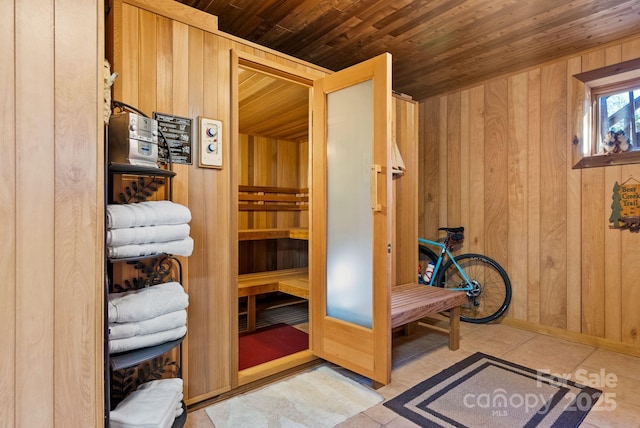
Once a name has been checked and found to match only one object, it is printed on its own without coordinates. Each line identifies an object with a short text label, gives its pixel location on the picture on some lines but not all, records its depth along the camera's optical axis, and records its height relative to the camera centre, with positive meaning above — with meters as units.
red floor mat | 2.54 -1.11
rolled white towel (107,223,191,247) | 1.37 -0.09
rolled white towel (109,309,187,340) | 1.39 -0.49
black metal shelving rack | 1.22 -0.59
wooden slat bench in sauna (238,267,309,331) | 2.99 -0.66
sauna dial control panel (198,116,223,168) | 1.91 +0.42
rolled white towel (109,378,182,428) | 1.37 -0.84
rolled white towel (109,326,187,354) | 1.38 -0.55
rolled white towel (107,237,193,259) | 1.39 -0.15
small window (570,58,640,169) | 2.69 +0.84
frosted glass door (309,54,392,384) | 2.08 -0.04
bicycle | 3.40 -0.69
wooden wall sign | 2.61 +0.06
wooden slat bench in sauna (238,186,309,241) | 3.63 +0.16
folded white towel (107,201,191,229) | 1.38 +0.00
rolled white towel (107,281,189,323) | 1.40 -0.39
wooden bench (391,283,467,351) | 2.28 -0.66
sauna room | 1.01 +0.17
